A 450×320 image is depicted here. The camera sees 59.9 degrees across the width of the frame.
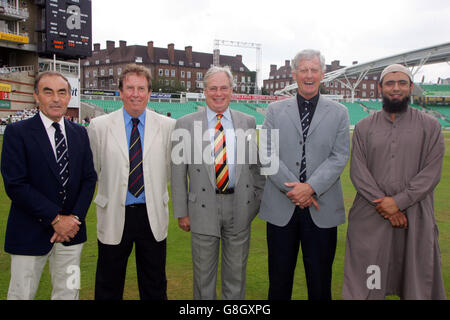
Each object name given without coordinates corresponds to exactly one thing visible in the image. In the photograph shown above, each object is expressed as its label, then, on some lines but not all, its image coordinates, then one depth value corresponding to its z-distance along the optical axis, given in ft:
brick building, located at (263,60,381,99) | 372.38
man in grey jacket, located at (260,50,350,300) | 12.05
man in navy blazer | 10.55
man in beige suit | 12.07
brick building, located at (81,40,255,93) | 289.12
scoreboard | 128.57
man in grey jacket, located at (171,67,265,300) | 12.31
